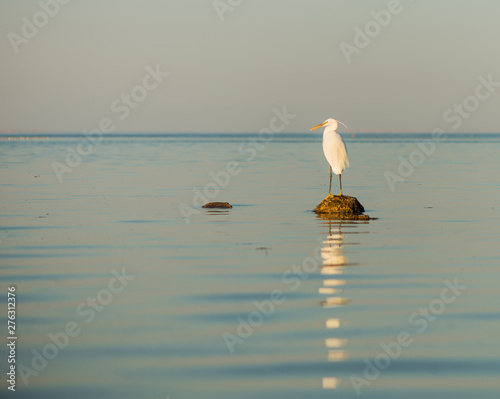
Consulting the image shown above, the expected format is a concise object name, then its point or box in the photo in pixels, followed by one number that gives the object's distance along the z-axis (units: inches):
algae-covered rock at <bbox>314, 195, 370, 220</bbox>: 803.4
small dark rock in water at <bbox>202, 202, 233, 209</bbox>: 908.6
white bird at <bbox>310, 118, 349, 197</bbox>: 869.2
